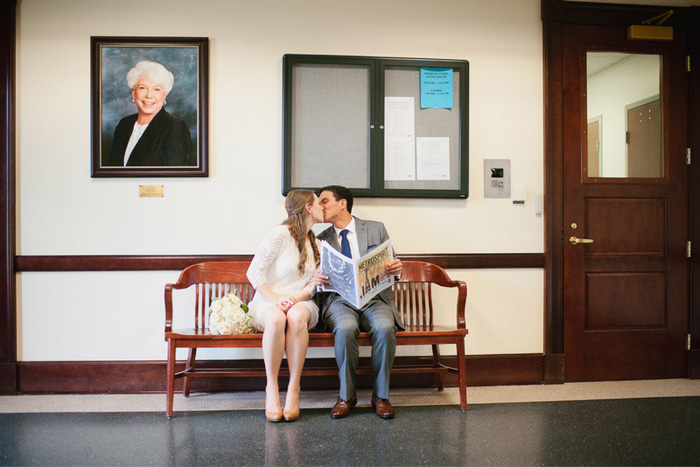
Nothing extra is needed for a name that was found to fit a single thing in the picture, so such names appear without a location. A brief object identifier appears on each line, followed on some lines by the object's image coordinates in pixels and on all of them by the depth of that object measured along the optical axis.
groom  2.73
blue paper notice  3.37
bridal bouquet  2.75
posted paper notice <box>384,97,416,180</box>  3.35
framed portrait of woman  3.23
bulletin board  3.30
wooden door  3.47
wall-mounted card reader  3.43
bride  2.69
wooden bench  2.75
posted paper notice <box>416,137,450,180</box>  3.37
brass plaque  3.26
